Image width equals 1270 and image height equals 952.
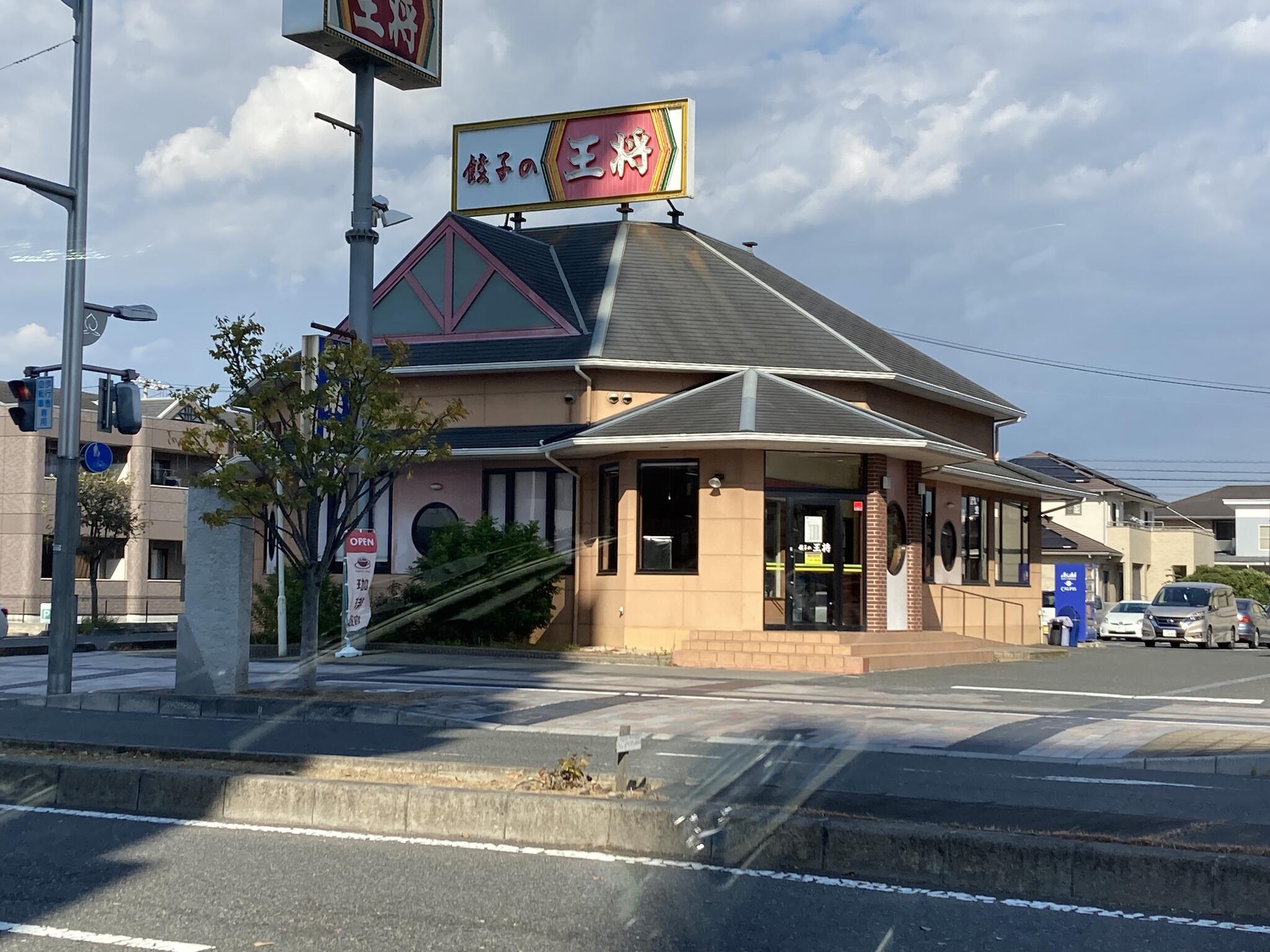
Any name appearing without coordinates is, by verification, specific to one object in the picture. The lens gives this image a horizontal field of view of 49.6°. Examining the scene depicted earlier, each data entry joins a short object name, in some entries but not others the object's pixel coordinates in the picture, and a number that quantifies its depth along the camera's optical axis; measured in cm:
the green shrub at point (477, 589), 2342
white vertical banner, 1830
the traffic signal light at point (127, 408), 1678
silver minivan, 3781
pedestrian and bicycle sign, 1750
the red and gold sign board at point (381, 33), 2100
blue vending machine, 3347
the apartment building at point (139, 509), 5338
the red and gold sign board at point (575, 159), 2912
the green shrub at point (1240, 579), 6444
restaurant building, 2252
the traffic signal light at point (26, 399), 1606
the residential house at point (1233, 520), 7631
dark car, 4116
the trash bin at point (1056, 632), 3278
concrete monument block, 1580
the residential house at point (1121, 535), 5781
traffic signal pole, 1573
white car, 4209
